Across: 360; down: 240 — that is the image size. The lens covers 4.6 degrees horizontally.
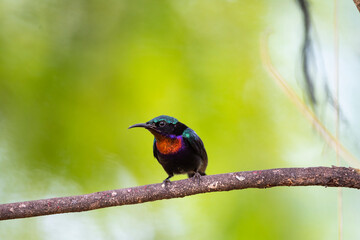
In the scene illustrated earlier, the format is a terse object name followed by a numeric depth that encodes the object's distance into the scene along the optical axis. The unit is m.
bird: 3.79
